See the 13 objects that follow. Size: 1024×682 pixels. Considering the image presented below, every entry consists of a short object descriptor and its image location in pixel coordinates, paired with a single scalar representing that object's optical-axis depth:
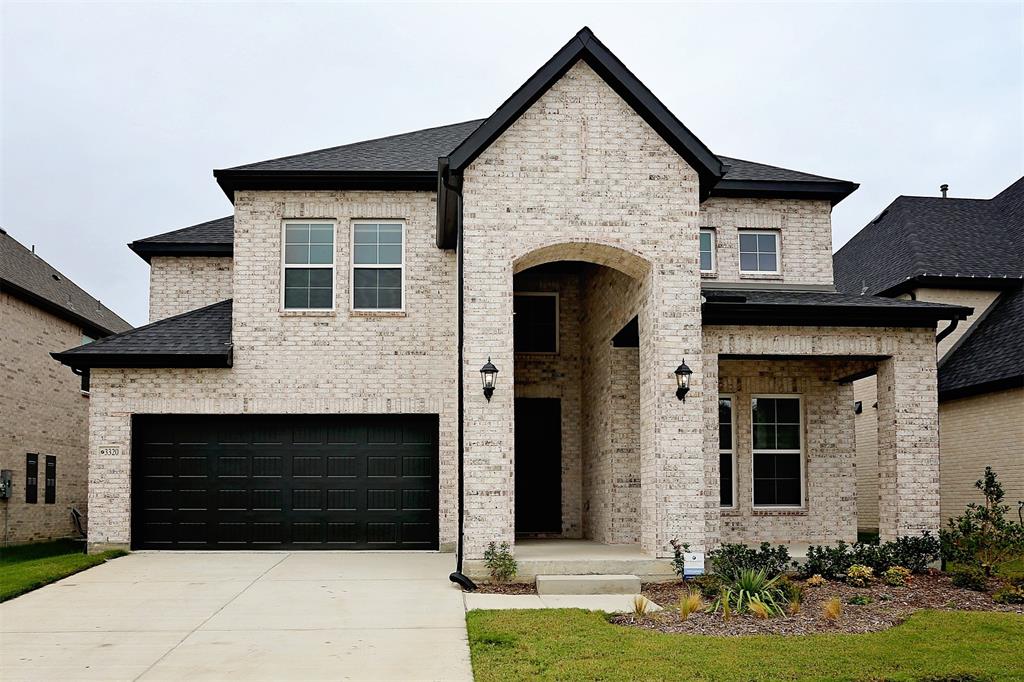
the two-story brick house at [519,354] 12.59
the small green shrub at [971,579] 11.54
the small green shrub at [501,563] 11.83
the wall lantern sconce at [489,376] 12.02
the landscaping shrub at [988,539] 11.98
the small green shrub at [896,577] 11.77
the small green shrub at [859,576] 11.75
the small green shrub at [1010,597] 10.62
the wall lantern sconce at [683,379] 12.25
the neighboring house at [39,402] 18.55
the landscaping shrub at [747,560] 11.40
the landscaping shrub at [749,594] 10.06
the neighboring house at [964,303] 17.67
